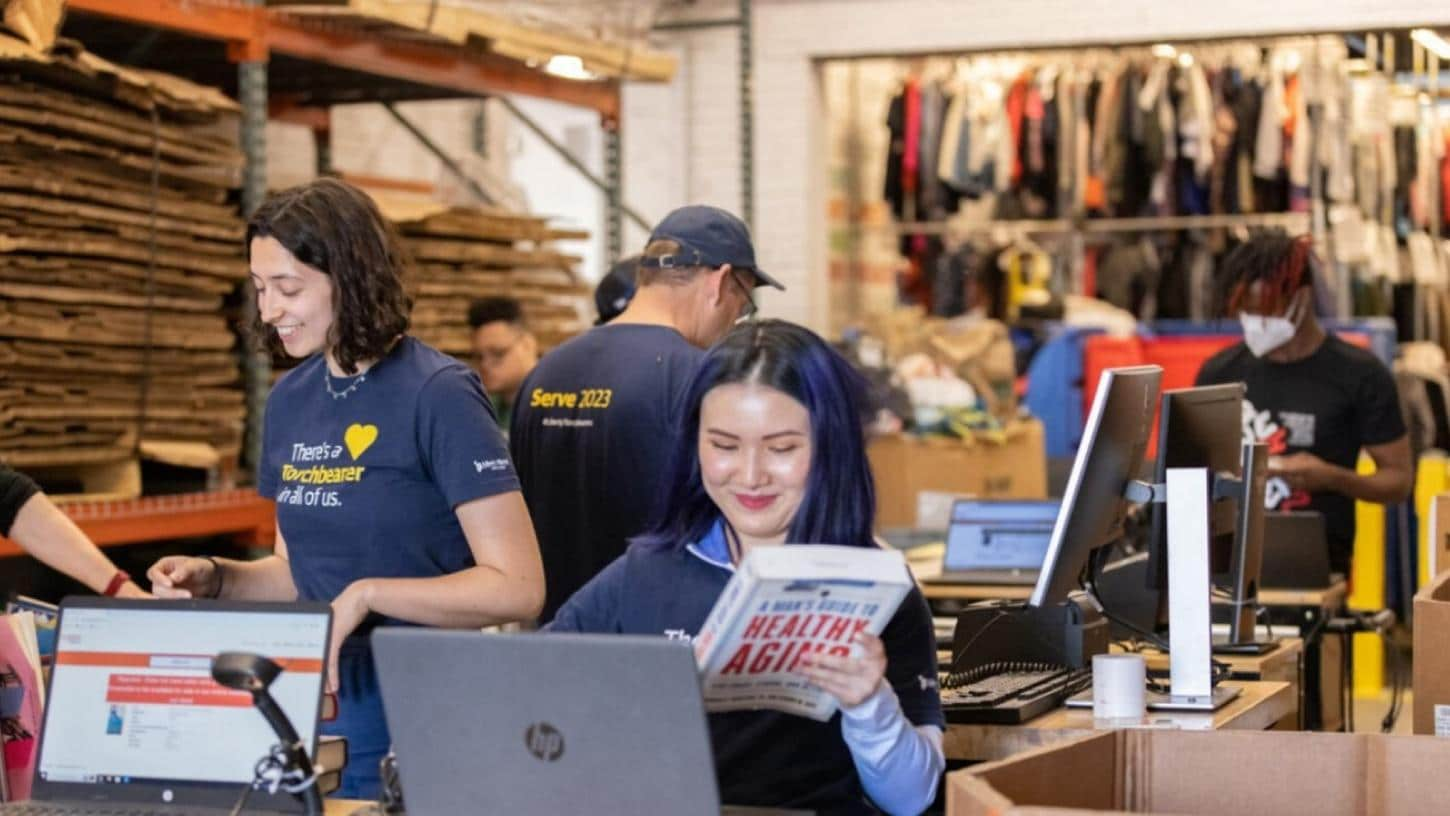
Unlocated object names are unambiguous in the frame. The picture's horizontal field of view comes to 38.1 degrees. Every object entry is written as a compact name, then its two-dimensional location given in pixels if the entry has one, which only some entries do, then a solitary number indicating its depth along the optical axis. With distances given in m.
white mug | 3.32
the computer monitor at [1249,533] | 3.94
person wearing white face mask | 5.48
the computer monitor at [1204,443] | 3.67
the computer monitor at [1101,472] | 3.40
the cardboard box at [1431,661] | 3.21
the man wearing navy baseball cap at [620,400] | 4.38
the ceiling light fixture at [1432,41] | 9.12
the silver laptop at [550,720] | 2.10
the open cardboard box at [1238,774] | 2.36
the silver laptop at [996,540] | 5.66
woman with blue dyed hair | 2.59
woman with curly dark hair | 3.03
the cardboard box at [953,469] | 8.13
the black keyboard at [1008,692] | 3.28
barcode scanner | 2.41
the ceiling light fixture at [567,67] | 6.57
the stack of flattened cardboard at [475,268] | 6.58
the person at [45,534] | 3.86
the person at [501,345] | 6.69
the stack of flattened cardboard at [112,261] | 4.91
